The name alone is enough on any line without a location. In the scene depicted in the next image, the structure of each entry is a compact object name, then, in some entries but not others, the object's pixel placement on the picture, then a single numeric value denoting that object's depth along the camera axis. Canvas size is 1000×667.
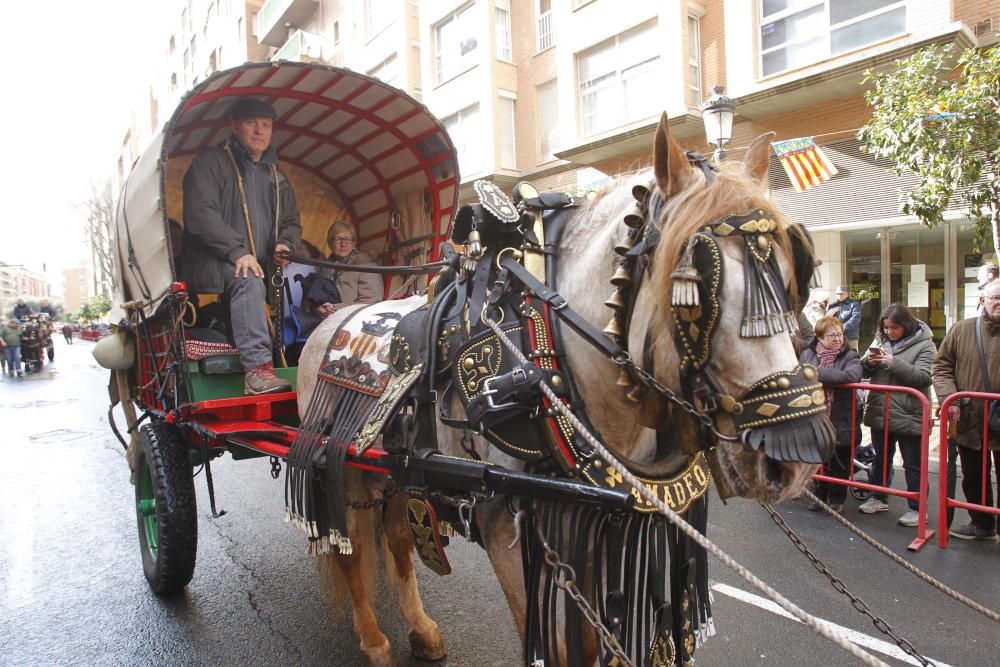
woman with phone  5.12
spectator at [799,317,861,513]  5.30
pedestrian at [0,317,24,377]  19.52
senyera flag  8.22
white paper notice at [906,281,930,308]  10.58
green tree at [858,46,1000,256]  6.13
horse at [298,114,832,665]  1.55
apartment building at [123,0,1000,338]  10.14
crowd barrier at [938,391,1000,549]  4.44
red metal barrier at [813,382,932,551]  4.61
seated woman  4.24
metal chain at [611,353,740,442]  1.62
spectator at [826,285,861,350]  8.75
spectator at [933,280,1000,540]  4.66
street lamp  7.00
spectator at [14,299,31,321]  20.80
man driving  3.61
